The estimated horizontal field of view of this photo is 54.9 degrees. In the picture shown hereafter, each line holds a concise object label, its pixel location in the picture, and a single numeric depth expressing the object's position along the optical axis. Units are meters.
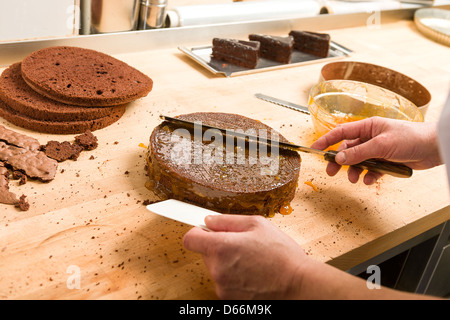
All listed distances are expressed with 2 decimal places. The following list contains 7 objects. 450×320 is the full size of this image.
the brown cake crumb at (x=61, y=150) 1.52
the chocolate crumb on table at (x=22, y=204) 1.30
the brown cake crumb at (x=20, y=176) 1.40
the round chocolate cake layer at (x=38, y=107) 1.64
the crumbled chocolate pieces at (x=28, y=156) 1.35
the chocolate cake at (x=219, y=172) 1.34
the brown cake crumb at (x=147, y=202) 1.41
